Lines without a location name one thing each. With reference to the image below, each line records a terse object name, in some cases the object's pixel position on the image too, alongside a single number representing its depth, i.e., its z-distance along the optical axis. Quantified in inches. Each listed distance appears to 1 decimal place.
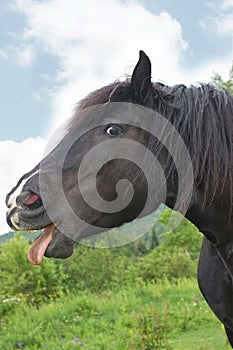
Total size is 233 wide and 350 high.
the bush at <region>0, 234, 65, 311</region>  698.8
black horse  79.4
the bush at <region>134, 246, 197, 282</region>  782.5
